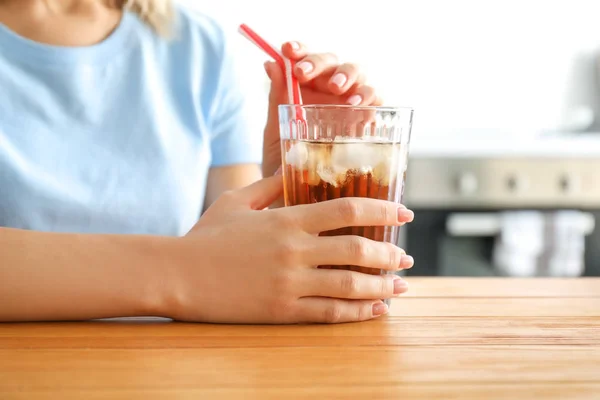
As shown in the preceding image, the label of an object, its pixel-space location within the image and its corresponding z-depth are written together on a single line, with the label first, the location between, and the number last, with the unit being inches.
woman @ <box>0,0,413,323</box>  27.8
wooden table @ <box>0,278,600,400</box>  19.9
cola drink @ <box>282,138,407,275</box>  28.8
